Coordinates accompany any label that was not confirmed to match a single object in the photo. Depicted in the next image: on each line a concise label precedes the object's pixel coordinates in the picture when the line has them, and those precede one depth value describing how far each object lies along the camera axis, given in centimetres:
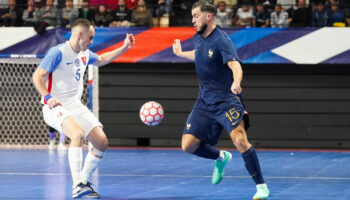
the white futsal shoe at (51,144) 3143
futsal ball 2255
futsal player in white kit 1635
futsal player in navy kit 1587
